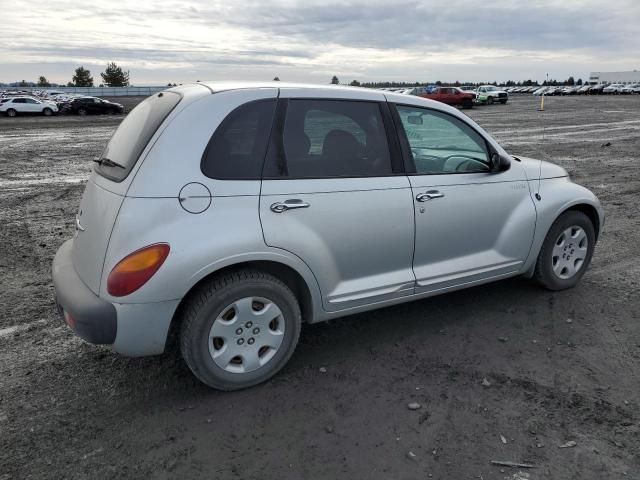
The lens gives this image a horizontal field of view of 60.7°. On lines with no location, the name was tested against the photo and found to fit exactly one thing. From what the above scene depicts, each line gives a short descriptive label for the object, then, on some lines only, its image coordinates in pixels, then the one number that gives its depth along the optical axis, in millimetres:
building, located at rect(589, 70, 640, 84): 138750
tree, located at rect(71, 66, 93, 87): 105875
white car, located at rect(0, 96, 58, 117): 35188
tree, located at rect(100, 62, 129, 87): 105312
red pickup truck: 42375
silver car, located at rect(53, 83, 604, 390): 3096
